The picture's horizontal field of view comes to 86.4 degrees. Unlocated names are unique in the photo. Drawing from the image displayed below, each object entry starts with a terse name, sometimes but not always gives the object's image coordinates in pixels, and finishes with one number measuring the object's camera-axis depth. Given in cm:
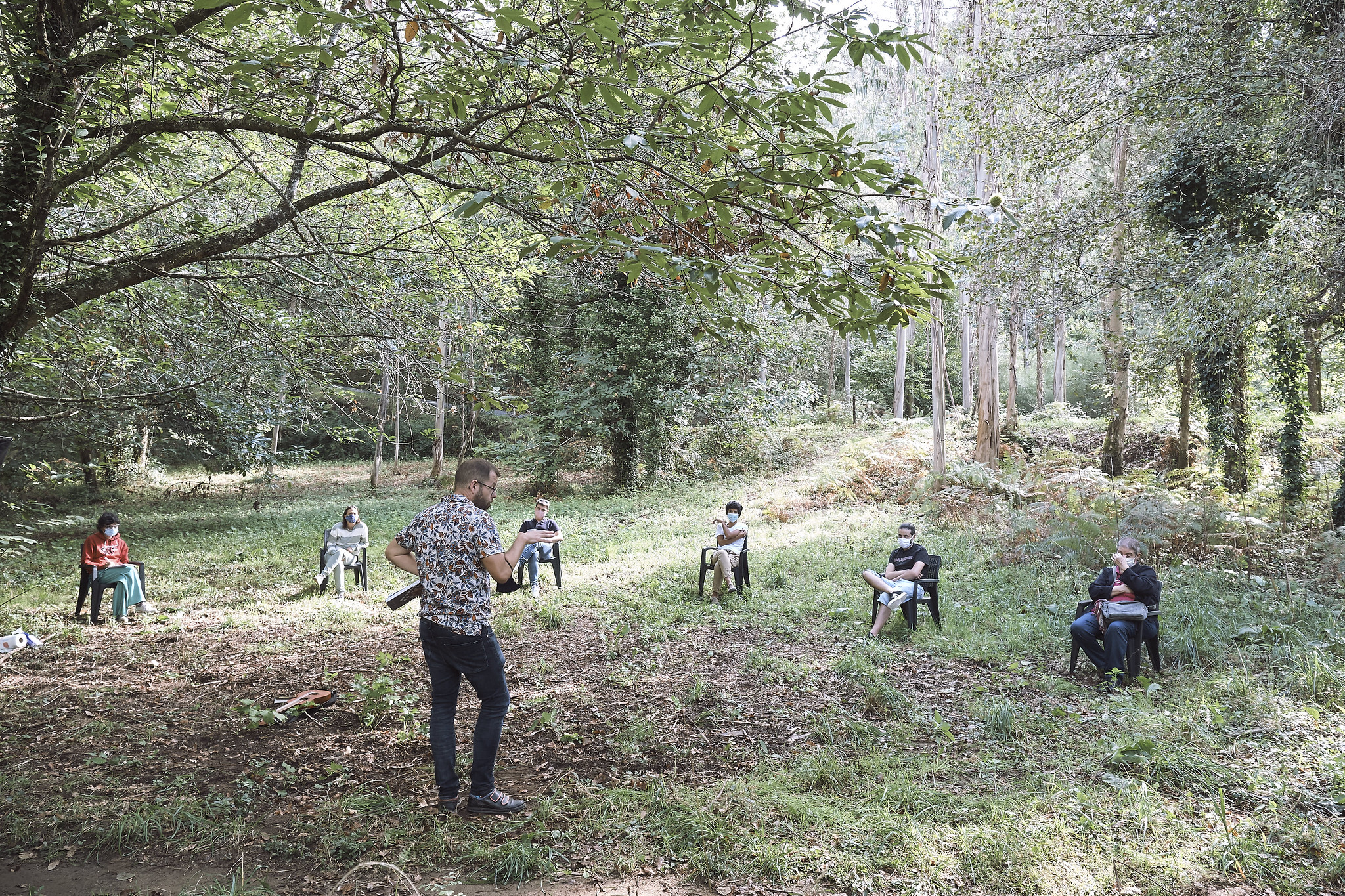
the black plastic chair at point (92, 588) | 724
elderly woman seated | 541
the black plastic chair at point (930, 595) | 680
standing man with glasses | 353
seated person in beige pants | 801
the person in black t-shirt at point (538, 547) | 792
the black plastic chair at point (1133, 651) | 537
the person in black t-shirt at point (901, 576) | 675
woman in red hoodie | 735
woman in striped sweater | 840
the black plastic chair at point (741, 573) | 820
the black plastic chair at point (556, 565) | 852
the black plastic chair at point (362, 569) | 855
